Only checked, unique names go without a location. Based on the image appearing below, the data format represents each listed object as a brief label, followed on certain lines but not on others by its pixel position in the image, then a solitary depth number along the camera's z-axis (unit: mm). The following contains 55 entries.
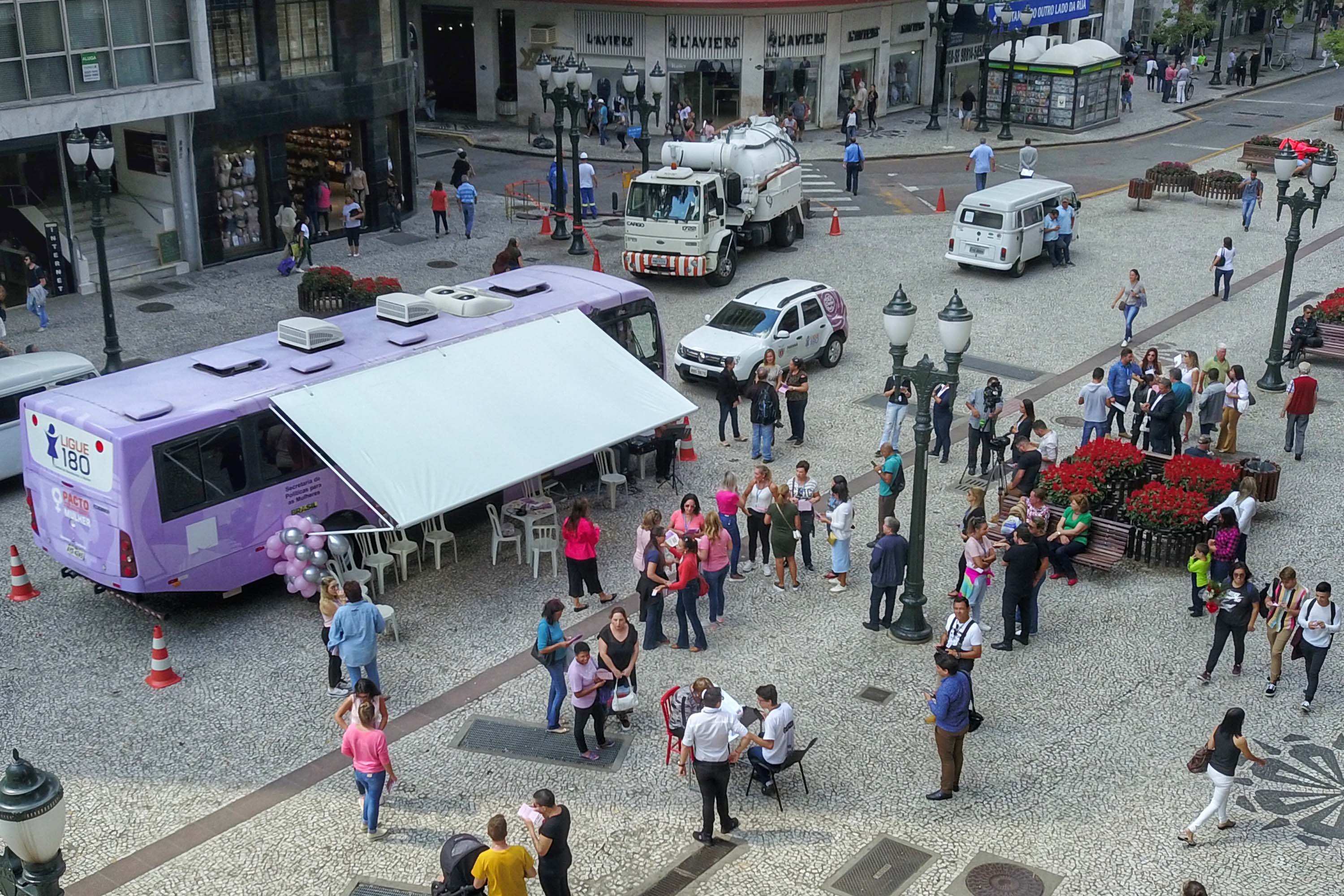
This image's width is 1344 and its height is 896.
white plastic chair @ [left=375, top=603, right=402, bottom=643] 15609
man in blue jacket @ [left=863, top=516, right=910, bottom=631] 15930
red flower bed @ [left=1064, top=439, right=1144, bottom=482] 18844
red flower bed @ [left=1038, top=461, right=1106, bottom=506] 18281
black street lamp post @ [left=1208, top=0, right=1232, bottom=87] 60438
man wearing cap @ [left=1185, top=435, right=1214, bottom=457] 19266
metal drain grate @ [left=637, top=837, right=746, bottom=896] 11977
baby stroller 10539
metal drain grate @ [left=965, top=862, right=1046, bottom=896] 11867
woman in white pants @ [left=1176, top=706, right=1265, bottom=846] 12047
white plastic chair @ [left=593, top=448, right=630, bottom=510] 19750
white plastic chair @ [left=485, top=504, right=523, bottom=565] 18016
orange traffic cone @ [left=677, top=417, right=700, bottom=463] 21250
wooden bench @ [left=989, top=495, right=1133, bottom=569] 17516
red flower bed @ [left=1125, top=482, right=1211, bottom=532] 17609
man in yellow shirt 10266
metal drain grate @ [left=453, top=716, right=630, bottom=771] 13867
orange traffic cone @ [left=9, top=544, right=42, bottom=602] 17000
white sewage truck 29500
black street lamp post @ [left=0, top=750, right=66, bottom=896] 7551
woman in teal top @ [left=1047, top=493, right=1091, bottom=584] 17406
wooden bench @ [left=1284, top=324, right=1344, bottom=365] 25484
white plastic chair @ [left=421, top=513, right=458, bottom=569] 17828
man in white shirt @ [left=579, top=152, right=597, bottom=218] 35438
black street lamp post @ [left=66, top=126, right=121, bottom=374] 22797
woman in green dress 16984
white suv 23766
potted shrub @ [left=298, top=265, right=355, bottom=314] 27438
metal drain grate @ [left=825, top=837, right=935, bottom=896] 11938
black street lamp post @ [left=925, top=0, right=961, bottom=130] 47500
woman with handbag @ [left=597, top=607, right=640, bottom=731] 13789
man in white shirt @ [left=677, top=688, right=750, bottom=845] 12062
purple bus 15477
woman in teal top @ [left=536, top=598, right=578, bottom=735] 13805
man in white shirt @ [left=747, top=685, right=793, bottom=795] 12586
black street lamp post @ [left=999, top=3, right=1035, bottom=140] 47344
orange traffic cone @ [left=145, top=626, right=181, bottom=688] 15109
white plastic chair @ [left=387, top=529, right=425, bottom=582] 17469
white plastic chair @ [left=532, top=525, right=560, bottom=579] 17719
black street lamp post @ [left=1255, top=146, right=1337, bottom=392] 22891
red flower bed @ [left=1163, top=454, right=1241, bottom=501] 18000
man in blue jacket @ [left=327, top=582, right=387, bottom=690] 14203
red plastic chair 13523
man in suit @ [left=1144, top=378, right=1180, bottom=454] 20484
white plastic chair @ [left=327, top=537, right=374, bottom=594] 16750
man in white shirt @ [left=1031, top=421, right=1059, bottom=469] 19109
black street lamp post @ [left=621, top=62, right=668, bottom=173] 33375
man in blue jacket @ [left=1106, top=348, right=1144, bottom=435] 21516
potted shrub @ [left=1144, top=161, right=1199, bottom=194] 37938
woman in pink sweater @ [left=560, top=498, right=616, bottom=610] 16531
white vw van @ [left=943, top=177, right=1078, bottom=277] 30516
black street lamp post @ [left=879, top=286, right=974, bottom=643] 15391
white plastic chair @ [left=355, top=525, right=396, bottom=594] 17125
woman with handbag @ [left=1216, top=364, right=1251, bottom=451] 20922
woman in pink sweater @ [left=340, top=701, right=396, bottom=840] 12133
